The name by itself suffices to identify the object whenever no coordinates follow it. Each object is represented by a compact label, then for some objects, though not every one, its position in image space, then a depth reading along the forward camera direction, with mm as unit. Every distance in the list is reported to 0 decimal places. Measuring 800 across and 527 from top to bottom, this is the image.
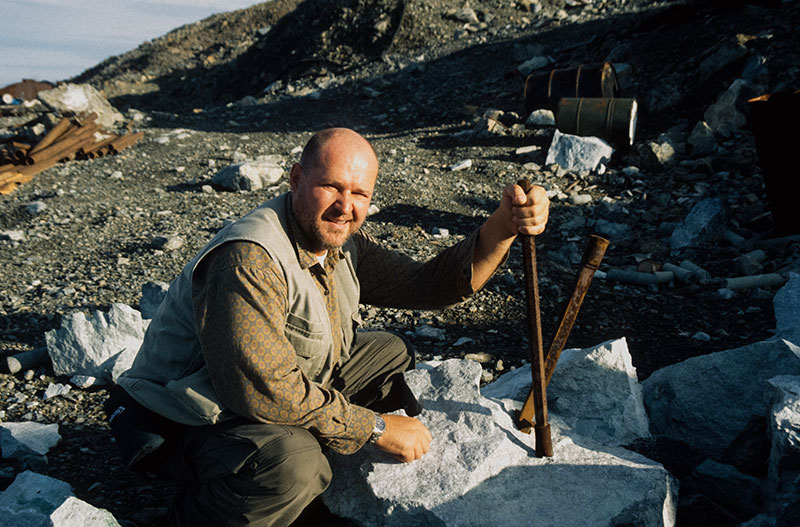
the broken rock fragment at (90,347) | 3070
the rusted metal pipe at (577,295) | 1911
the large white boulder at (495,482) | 1865
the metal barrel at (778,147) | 4125
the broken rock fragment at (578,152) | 6316
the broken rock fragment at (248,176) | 6527
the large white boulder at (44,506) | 1838
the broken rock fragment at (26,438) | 2502
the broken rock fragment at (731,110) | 6176
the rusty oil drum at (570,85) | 7242
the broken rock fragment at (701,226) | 4609
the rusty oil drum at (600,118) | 6438
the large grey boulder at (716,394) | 2307
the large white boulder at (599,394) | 2281
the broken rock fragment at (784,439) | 1784
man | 1737
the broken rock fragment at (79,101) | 10672
